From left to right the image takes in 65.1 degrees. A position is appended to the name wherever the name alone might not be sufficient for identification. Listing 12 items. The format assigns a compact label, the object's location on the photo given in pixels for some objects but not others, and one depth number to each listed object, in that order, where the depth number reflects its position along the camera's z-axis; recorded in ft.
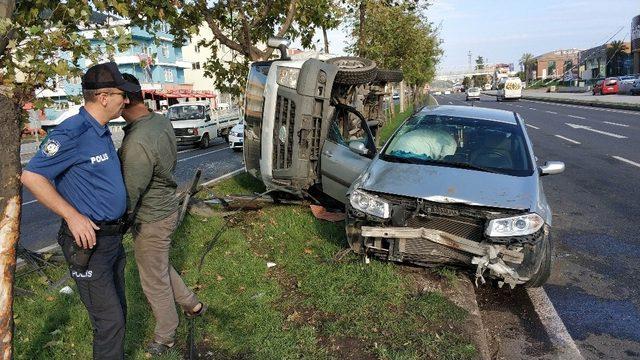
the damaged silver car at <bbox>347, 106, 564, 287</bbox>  13.70
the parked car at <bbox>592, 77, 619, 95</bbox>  153.94
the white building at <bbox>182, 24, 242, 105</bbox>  221.66
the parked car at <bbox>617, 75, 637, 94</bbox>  148.56
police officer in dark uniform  8.23
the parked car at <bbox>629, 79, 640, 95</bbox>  142.86
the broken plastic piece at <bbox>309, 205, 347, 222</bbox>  22.20
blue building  159.57
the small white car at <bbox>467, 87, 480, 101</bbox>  194.56
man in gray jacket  10.30
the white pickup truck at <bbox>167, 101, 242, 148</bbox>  68.03
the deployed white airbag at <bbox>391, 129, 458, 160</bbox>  18.12
